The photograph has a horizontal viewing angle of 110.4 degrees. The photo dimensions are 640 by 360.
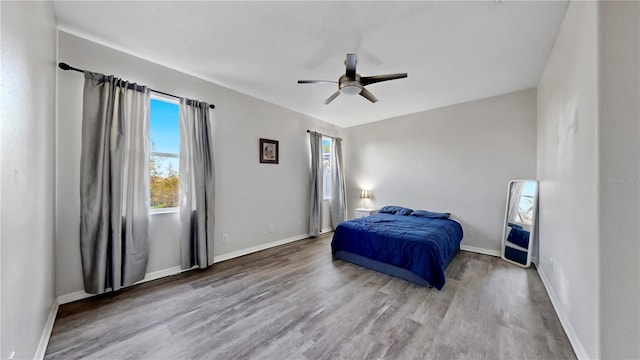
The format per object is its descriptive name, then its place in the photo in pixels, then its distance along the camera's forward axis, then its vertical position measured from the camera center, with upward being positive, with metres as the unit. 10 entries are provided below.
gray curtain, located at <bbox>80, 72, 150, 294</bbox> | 2.24 -0.06
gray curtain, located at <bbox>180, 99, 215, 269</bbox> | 2.95 -0.08
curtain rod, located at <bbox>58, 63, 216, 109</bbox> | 2.14 +1.09
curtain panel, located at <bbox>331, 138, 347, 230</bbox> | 5.36 -0.22
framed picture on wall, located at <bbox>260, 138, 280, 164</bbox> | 3.96 +0.51
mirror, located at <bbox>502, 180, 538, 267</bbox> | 3.12 -0.64
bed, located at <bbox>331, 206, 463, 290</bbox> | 2.57 -0.88
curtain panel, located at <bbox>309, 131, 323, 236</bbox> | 4.74 -0.21
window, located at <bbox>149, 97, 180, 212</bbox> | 2.82 +0.32
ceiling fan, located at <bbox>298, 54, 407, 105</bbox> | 2.23 +1.04
